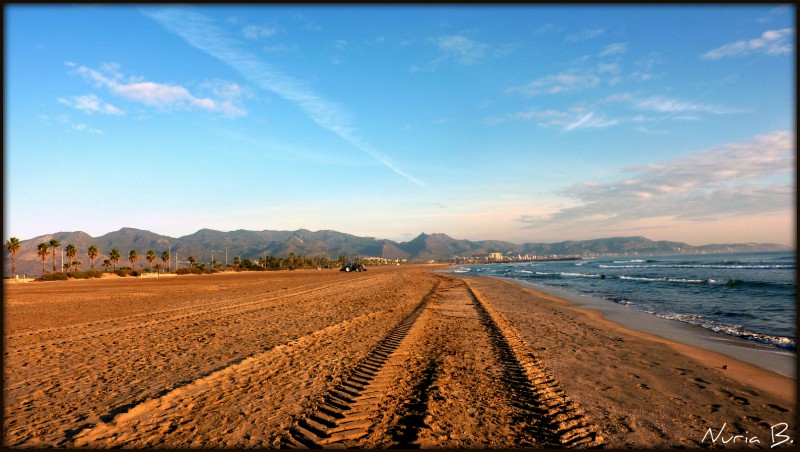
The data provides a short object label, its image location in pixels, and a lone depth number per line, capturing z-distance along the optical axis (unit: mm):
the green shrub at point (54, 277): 61469
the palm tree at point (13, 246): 76312
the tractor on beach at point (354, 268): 89762
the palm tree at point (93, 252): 88375
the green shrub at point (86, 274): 65412
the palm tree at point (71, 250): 83938
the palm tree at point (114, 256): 97000
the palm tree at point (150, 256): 102112
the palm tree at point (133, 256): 105981
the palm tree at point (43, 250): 75750
